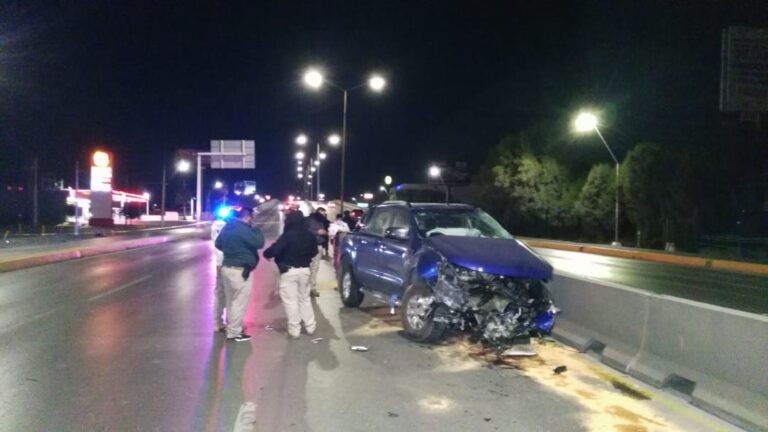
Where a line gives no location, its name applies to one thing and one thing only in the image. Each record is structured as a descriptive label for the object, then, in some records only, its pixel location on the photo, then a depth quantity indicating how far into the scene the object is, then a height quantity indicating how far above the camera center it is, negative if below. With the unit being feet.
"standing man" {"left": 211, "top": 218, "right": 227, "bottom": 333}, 32.53 -4.81
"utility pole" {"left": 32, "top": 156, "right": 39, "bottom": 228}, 179.80 +0.59
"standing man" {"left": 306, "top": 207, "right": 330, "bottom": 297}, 44.93 -1.46
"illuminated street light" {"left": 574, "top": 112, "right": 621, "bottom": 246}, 109.50 +14.70
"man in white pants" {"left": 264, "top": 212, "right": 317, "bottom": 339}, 30.99 -2.60
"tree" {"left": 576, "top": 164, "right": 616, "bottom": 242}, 148.56 +2.36
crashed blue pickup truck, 28.58 -3.01
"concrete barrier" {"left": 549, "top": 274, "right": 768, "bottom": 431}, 19.29 -4.55
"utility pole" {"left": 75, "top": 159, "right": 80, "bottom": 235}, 138.31 -4.23
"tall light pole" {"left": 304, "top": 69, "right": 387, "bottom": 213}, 81.46 +15.49
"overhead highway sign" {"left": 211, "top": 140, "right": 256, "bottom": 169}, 200.54 +16.15
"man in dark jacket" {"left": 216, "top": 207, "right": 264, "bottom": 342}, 30.37 -2.73
